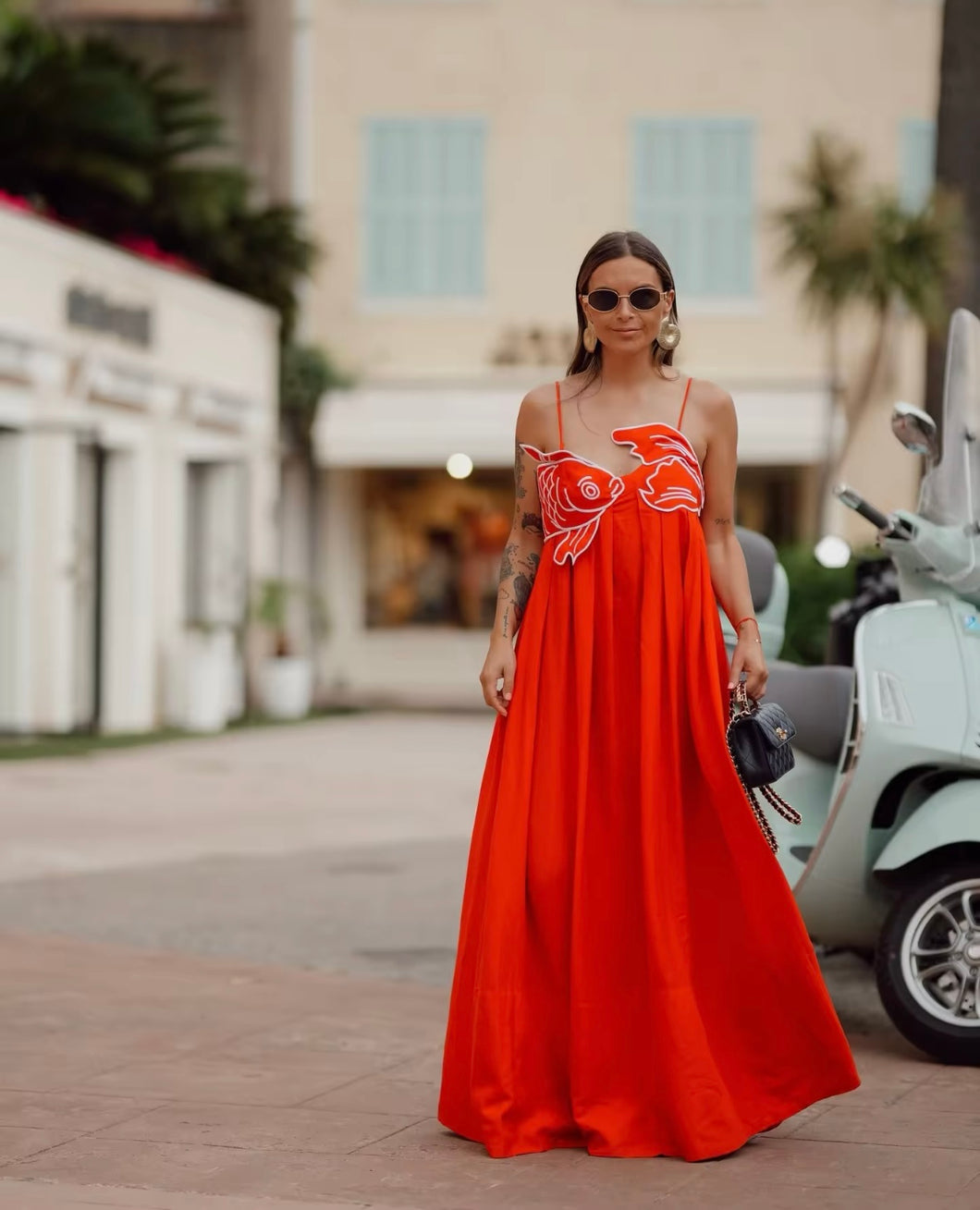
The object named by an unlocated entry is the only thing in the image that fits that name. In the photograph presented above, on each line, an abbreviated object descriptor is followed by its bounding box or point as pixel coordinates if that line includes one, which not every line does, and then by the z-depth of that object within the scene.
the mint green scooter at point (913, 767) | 5.25
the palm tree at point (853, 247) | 18.31
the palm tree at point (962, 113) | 10.20
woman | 4.26
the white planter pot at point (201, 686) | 18.61
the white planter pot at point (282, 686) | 20.67
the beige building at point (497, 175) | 23.05
